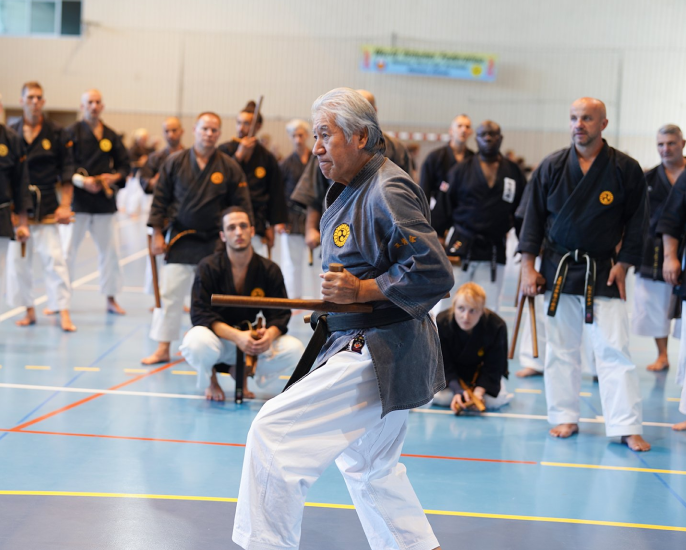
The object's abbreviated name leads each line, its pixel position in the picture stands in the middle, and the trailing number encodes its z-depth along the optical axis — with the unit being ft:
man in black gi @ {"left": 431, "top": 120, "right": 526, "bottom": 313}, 20.33
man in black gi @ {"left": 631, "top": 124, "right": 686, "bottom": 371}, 21.72
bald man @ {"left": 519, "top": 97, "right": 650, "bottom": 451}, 14.97
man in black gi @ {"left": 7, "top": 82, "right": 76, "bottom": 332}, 23.09
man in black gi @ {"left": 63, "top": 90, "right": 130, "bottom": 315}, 24.91
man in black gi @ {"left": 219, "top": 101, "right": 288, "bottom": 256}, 24.16
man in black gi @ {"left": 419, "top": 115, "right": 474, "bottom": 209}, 21.88
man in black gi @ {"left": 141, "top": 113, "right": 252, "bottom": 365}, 20.30
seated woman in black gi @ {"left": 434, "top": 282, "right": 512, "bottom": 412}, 17.26
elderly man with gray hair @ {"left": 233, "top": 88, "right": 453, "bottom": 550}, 7.87
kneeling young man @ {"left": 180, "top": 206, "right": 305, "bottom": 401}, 16.92
